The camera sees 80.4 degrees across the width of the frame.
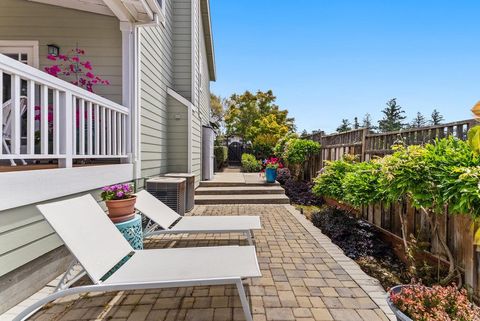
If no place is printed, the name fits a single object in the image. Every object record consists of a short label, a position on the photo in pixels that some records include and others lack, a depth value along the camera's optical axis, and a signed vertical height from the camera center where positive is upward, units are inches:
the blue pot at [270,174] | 339.3 -25.7
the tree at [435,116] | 2242.9 +308.0
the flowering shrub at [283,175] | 411.9 -32.7
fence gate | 761.3 -7.4
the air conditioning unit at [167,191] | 208.5 -29.2
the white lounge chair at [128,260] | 78.4 -35.1
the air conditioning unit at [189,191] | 244.9 -34.4
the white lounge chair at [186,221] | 137.1 -37.1
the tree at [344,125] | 2399.1 +248.9
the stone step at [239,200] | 286.5 -48.1
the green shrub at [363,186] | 159.6 -19.1
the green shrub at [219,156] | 589.0 -8.1
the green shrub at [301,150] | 370.3 +3.9
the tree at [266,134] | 649.6 +48.6
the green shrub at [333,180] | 212.6 -21.3
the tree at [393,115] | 2172.4 +303.0
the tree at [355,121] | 2406.5 +272.7
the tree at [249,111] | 912.3 +133.8
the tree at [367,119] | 2341.3 +292.7
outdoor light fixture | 187.5 +66.6
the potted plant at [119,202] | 127.5 -23.3
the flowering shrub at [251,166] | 538.9 -25.6
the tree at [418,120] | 2268.8 +279.0
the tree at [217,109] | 1186.0 +180.0
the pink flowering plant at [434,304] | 68.4 -38.2
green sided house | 97.0 +25.3
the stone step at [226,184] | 329.4 -36.8
